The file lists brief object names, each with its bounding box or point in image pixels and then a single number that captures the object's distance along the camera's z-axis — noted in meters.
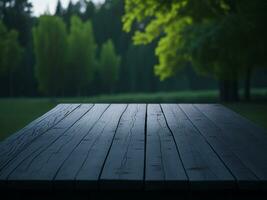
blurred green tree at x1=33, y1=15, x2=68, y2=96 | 35.38
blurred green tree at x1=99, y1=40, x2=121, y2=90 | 46.31
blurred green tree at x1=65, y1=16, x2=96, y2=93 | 38.09
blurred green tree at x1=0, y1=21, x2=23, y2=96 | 31.97
